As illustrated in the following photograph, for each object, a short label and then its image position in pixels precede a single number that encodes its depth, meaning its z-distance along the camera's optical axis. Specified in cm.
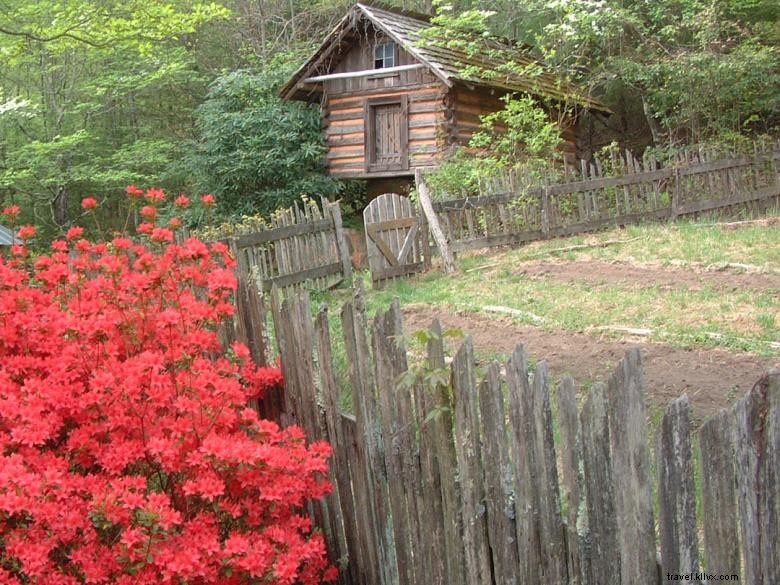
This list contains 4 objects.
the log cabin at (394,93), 1777
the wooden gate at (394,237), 1099
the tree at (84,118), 2044
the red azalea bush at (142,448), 267
